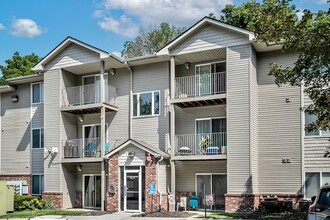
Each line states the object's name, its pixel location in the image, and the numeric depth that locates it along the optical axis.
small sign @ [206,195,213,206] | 20.32
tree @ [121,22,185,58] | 45.38
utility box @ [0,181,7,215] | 23.47
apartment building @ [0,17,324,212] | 21.31
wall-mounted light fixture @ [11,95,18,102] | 29.20
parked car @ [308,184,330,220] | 10.50
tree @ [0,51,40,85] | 47.75
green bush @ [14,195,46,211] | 24.78
